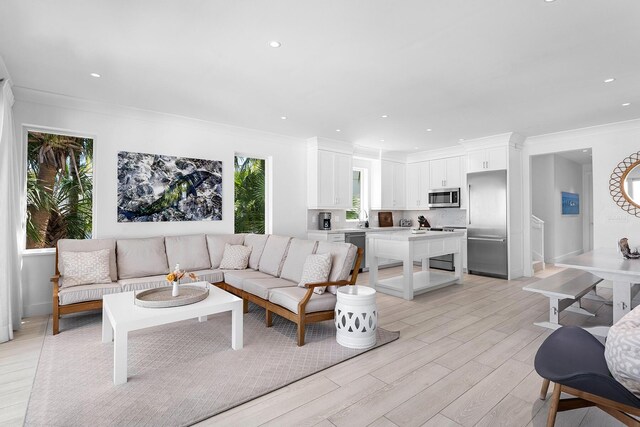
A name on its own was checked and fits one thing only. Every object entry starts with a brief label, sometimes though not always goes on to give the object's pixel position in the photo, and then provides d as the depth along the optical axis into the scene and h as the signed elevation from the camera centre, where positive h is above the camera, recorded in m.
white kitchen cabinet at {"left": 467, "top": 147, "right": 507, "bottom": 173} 6.04 +1.05
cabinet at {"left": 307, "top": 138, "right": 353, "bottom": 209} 6.23 +0.72
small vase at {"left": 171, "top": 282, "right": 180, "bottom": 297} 3.03 -0.70
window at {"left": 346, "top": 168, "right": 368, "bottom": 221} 7.54 +0.44
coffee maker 6.47 -0.12
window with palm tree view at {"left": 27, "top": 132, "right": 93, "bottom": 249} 4.09 +0.37
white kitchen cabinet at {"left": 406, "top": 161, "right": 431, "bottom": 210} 7.68 +0.69
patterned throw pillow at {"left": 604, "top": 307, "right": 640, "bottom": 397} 1.44 -0.64
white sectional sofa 3.27 -0.68
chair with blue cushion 1.57 -0.85
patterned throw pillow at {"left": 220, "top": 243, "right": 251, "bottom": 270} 4.57 -0.59
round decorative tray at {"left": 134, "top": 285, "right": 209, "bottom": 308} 2.78 -0.74
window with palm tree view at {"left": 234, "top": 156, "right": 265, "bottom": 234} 5.83 +0.37
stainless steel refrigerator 6.01 -0.20
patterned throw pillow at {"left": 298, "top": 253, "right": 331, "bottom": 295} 3.36 -0.58
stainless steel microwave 6.99 +0.36
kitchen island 4.66 -0.60
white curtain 3.20 -0.10
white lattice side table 2.97 -0.97
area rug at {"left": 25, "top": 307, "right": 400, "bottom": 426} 2.06 -1.22
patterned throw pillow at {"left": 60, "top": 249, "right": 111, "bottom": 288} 3.59 -0.58
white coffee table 2.40 -0.81
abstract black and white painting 4.50 +0.41
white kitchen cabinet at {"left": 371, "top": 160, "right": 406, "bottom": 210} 7.53 +0.70
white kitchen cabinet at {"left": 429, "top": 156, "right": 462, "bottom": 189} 7.10 +0.92
